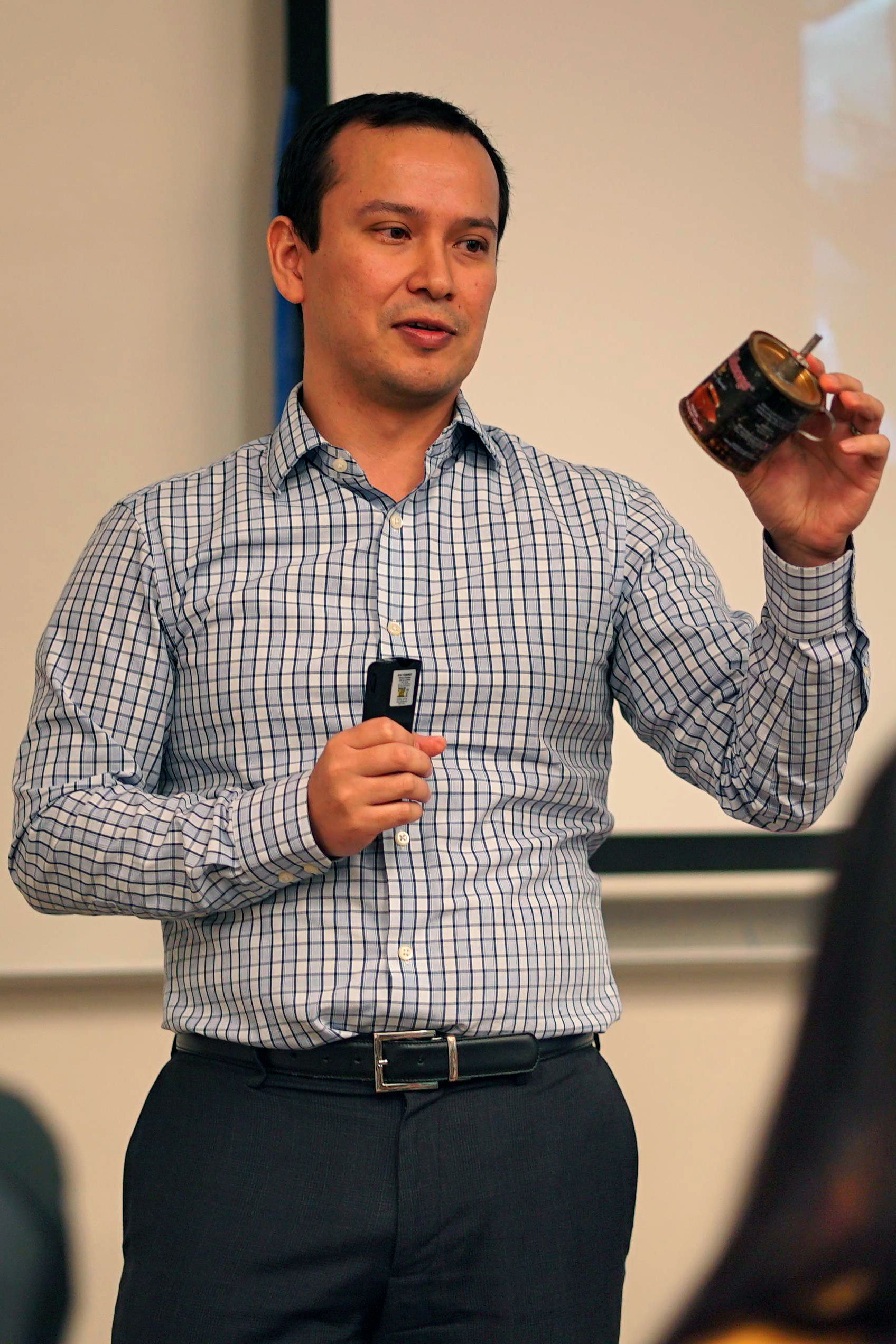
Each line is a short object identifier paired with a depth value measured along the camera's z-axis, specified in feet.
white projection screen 15.84
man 13.16
